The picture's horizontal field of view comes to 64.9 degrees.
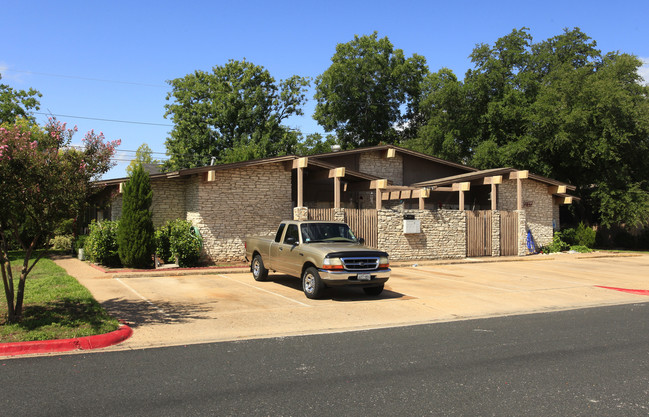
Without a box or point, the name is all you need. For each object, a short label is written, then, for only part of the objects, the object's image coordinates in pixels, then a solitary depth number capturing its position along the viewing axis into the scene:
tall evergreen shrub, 17.27
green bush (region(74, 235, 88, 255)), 21.68
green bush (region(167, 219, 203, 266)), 18.09
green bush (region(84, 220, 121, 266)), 18.06
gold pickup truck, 11.63
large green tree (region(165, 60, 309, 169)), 45.78
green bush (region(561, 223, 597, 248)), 29.00
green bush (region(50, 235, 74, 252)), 24.89
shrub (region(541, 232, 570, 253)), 27.50
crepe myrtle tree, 7.93
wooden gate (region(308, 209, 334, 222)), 20.69
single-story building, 20.17
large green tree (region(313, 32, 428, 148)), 48.44
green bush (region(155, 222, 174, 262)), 18.55
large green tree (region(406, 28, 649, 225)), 29.67
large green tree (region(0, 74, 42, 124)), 37.66
